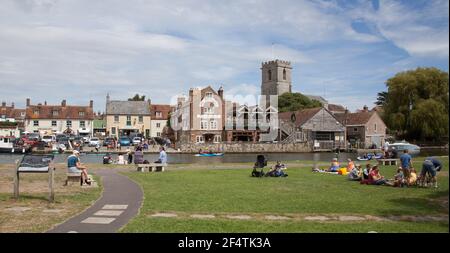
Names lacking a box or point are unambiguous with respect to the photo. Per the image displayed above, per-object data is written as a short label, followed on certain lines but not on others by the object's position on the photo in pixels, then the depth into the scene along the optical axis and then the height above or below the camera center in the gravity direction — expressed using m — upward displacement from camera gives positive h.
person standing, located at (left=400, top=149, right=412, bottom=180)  18.97 -1.04
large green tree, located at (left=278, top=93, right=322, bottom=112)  119.61 +11.89
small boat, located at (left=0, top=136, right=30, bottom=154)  61.61 -0.79
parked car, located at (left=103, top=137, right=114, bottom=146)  73.11 +0.27
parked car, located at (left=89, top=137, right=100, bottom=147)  73.38 +0.11
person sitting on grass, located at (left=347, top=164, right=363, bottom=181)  21.30 -1.73
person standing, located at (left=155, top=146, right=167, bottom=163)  27.58 -1.02
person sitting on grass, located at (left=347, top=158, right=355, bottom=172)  24.01 -1.43
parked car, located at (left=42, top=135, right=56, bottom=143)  73.78 +0.88
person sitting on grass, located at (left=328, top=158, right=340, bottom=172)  26.12 -1.61
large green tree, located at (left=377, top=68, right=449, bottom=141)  72.12 +6.99
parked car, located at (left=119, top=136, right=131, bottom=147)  76.00 +0.09
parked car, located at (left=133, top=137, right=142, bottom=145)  78.09 +0.48
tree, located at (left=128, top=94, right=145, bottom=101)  124.36 +13.52
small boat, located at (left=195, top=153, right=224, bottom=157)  66.56 -1.94
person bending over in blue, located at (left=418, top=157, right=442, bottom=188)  17.74 -1.34
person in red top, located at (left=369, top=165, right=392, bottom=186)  19.20 -1.72
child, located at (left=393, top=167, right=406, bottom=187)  18.44 -1.73
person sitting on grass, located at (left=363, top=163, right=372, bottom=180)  20.13 -1.50
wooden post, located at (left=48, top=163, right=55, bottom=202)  13.48 -1.34
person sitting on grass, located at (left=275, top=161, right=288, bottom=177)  23.02 -1.69
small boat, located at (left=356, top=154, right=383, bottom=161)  43.04 -1.70
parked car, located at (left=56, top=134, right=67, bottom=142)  75.47 +1.32
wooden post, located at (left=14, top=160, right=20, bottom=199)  14.16 -1.42
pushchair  23.19 -1.31
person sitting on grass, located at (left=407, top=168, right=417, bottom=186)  18.41 -1.68
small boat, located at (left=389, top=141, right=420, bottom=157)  68.88 -0.94
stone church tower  149.25 +24.08
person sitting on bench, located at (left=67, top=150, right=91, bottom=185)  18.20 -1.10
